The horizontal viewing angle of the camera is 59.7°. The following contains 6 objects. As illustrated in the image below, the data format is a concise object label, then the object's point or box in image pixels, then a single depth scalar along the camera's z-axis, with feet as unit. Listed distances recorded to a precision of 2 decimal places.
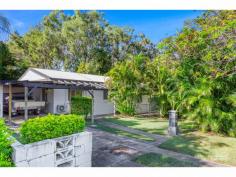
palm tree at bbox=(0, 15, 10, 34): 32.48
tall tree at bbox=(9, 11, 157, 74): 92.79
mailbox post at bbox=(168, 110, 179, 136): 31.55
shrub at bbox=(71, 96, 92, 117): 43.01
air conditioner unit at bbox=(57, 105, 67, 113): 47.57
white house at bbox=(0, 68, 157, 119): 44.73
